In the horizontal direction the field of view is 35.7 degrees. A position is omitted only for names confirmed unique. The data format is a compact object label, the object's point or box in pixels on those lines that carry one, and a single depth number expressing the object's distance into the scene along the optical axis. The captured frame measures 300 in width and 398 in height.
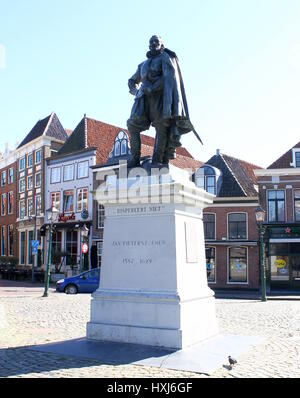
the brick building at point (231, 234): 29.22
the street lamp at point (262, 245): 18.80
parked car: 22.67
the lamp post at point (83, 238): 29.21
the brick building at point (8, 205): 49.09
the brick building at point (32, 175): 43.19
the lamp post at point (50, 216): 20.06
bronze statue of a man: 7.94
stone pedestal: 7.05
